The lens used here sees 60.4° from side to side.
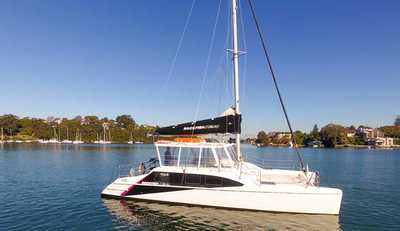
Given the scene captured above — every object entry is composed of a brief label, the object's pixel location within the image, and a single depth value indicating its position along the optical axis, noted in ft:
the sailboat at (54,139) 566.72
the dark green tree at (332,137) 577.84
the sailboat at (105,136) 595.10
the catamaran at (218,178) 58.85
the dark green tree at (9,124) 555.69
